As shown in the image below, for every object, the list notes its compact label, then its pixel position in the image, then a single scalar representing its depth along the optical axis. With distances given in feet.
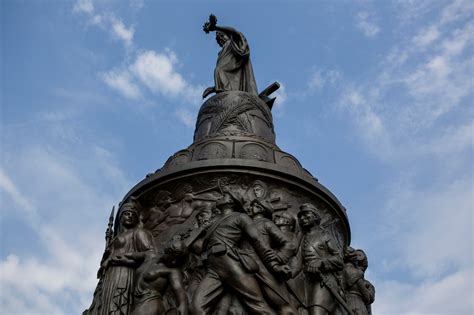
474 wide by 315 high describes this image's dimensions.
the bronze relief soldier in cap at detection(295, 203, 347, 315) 29.66
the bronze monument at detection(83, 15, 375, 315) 28.68
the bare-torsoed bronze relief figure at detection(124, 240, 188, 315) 29.19
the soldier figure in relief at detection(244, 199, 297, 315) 28.22
